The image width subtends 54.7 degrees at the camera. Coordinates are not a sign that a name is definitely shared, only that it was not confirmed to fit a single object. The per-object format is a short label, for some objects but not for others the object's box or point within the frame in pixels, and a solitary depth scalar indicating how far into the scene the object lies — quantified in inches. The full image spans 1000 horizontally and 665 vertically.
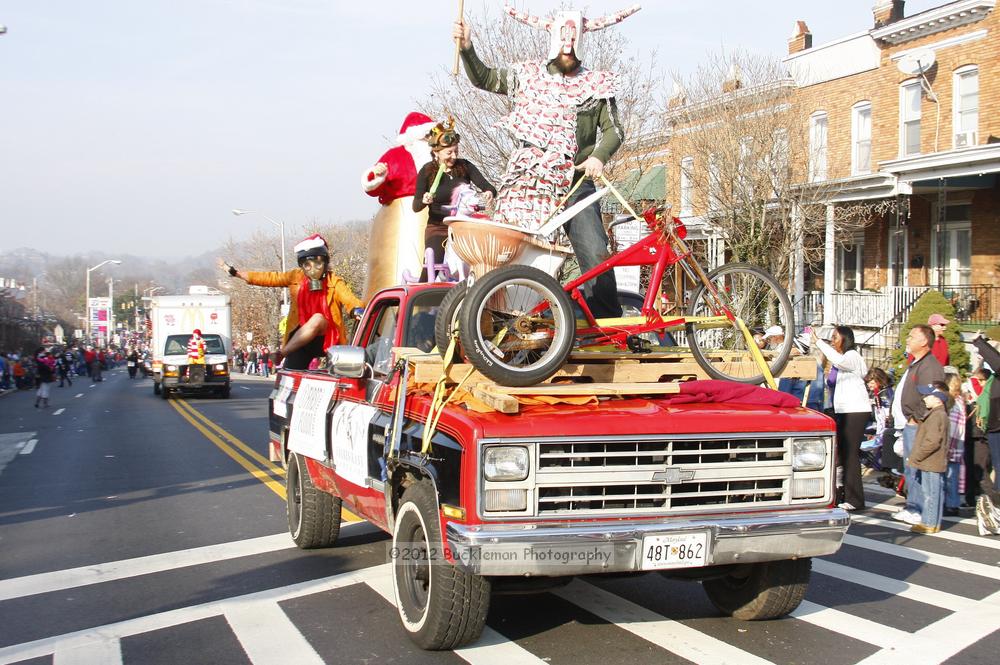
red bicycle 197.0
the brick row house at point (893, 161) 868.0
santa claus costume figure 378.9
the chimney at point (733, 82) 899.4
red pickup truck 174.6
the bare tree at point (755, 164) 883.4
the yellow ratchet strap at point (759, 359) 226.1
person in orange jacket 352.5
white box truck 1151.0
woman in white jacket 373.4
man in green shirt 257.9
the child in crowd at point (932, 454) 330.6
